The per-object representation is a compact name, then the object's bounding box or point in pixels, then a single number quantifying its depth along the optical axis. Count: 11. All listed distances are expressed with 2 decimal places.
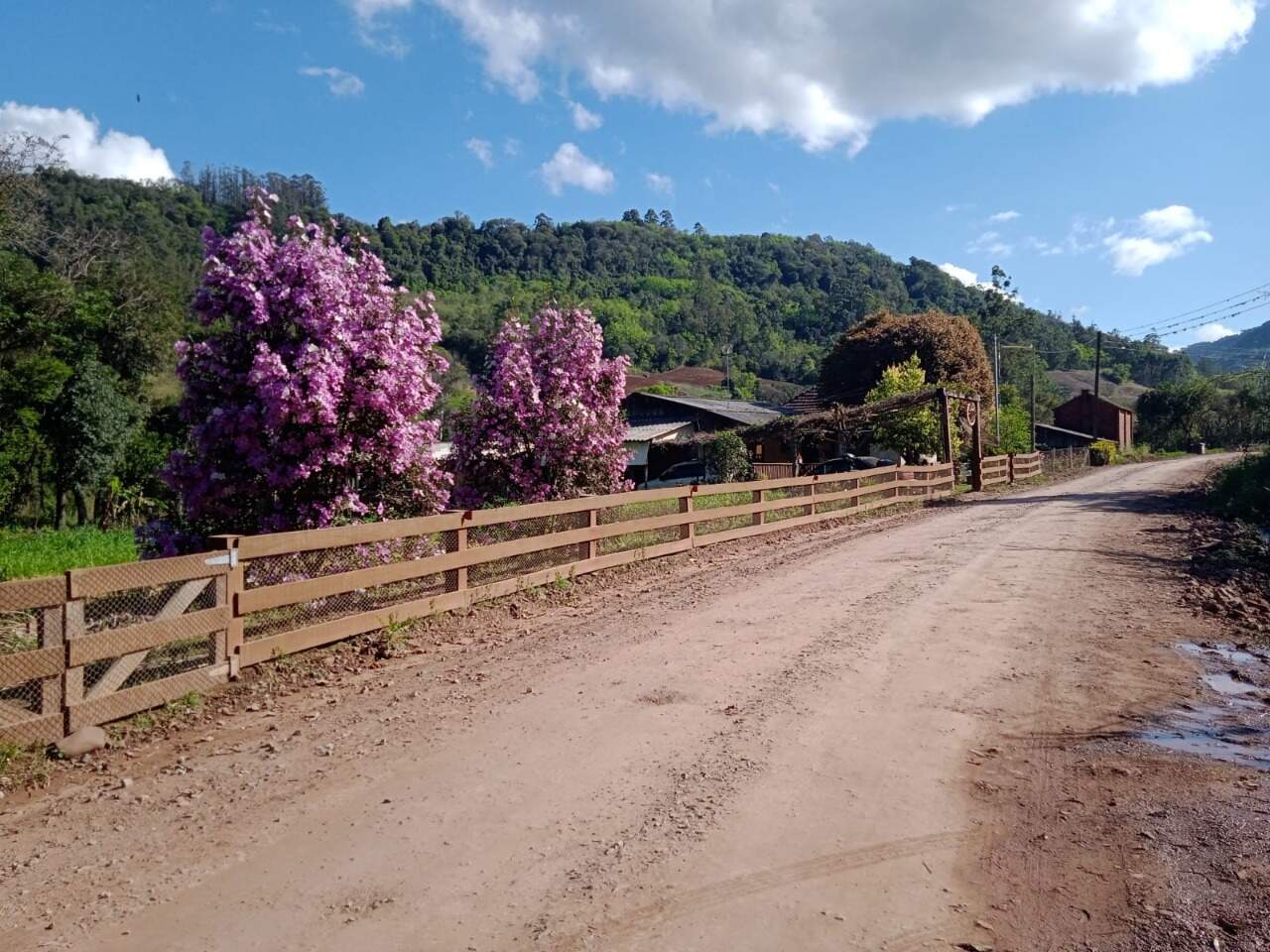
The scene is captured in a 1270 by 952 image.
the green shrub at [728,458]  31.62
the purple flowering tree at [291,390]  8.49
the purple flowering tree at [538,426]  12.75
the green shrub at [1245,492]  18.98
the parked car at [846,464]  34.23
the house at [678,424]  42.31
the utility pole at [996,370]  46.69
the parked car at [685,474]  34.25
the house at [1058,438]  70.62
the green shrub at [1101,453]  52.94
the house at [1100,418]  78.38
